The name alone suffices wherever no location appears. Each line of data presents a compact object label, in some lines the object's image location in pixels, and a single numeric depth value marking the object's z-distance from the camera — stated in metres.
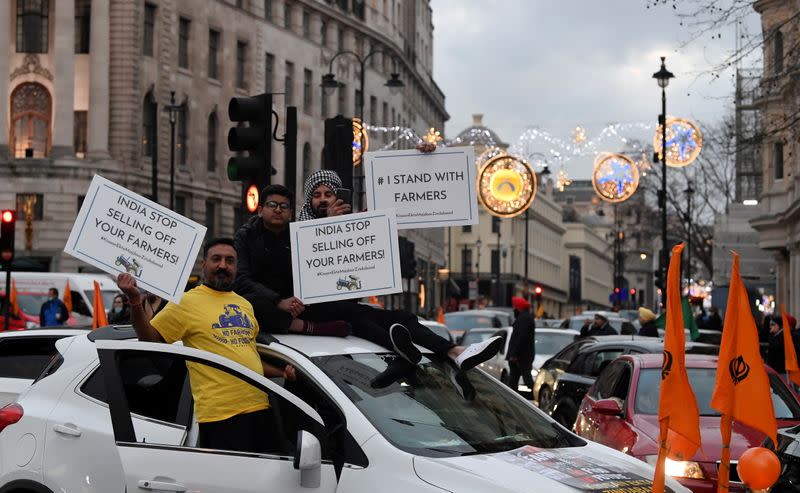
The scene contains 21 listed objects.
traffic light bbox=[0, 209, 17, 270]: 24.73
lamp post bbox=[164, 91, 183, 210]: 55.41
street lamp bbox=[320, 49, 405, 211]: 41.93
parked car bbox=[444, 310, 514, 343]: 36.81
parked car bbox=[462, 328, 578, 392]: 25.83
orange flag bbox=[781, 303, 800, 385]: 11.46
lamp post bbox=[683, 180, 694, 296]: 65.35
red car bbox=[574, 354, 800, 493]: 10.55
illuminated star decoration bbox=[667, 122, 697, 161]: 39.84
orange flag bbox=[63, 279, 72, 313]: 33.12
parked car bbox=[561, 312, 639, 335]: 38.03
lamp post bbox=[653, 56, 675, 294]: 38.73
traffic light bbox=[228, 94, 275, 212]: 12.74
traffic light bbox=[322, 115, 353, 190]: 13.47
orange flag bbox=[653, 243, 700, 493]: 6.84
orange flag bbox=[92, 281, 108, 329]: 19.68
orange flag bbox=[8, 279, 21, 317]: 32.28
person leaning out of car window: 7.00
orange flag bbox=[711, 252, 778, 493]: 7.16
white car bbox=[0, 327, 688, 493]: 6.55
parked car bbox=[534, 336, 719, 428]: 15.89
